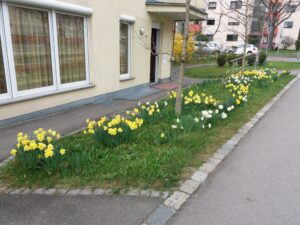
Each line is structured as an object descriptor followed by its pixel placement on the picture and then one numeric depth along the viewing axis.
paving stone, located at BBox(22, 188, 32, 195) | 3.23
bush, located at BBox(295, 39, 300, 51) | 43.66
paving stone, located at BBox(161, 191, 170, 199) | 3.14
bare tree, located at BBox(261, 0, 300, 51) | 39.47
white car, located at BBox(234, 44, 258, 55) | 29.92
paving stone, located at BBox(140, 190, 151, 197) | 3.18
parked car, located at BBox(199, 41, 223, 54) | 23.71
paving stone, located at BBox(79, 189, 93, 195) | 3.21
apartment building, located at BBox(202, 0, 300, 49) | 47.25
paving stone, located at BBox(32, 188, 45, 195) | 3.25
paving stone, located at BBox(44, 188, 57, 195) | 3.22
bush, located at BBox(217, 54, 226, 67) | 18.39
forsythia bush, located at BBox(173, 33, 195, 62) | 16.10
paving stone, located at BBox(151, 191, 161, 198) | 3.14
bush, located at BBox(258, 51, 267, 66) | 19.52
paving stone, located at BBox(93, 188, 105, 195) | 3.21
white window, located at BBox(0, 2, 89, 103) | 5.47
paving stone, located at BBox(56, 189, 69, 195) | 3.22
